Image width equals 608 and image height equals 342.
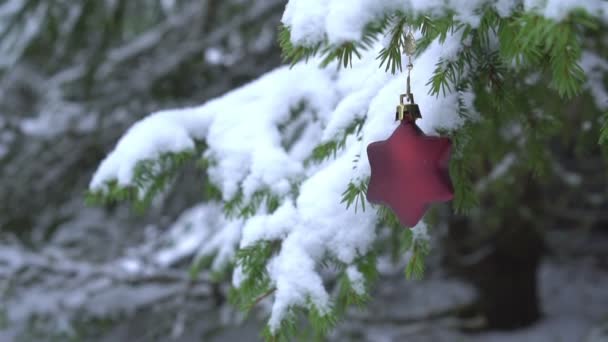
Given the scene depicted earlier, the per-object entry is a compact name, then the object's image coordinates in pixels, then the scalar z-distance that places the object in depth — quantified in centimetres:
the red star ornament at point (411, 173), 123
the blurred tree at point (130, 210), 337
